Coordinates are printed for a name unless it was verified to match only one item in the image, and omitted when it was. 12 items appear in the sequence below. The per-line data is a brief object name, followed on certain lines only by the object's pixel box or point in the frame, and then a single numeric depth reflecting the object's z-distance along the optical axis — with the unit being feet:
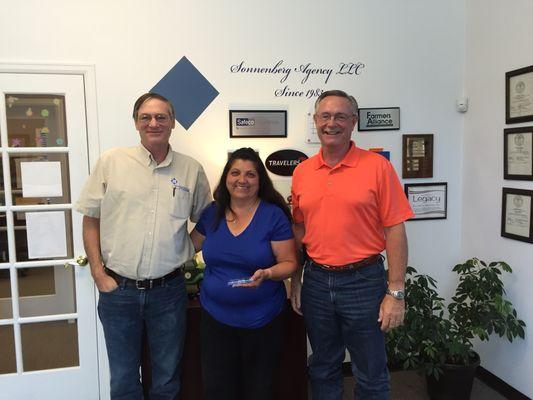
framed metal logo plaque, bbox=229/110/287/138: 8.48
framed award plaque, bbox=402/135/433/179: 9.18
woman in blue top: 5.68
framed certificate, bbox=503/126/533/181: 7.71
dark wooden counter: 7.04
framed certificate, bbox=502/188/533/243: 7.79
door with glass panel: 7.79
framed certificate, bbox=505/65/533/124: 7.66
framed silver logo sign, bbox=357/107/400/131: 8.96
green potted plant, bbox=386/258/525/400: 7.73
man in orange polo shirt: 5.70
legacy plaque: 9.31
